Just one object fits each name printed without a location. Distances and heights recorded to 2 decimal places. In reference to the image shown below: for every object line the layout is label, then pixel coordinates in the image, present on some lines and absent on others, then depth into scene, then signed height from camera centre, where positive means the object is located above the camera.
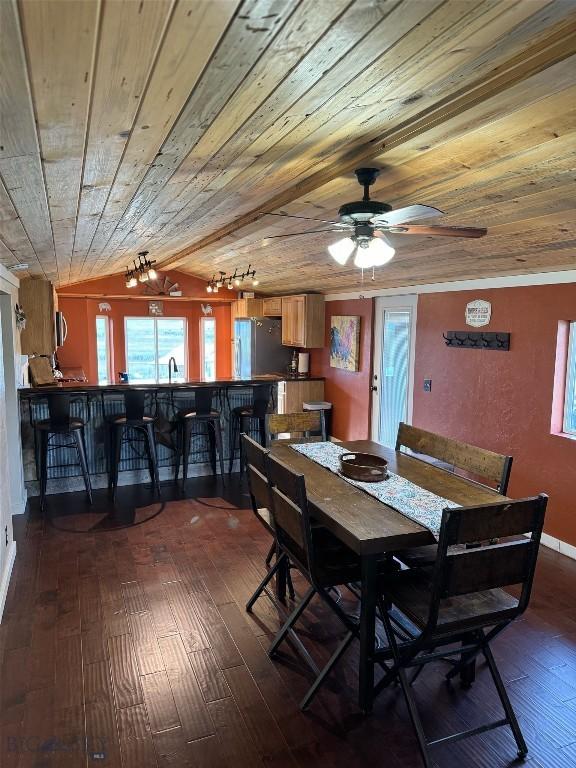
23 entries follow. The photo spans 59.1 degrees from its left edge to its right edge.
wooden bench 2.60 -0.68
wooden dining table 1.98 -0.77
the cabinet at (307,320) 6.72 +0.19
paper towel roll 7.21 -0.40
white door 5.25 -0.33
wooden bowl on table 2.64 -0.72
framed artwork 6.13 -0.09
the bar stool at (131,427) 4.46 -0.82
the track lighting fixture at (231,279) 6.13 +0.71
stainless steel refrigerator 7.29 -0.22
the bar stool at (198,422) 4.73 -0.87
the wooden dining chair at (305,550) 2.15 -1.04
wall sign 4.20 +0.19
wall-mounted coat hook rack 4.03 -0.04
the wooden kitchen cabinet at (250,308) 7.77 +0.40
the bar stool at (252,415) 5.05 -0.80
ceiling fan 2.15 +0.48
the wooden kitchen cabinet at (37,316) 4.72 +0.15
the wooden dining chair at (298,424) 3.59 -0.64
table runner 2.12 -0.76
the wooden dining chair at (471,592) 1.78 -1.01
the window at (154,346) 8.42 -0.22
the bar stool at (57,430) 4.15 -0.79
